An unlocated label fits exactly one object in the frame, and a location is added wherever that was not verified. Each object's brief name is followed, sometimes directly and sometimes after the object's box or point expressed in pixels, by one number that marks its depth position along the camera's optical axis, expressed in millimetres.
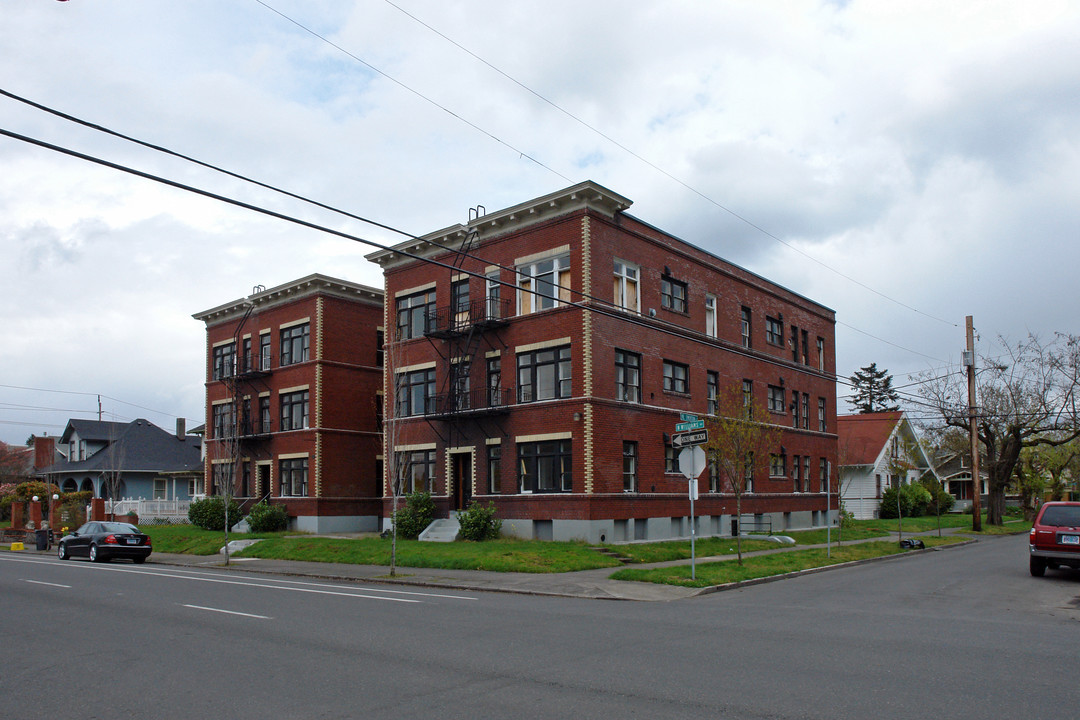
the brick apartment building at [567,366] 28750
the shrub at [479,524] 29594
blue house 56750
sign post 19125
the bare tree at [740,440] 22719
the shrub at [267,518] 38375
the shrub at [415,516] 32000
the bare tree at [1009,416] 41844
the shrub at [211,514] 39781
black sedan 29516
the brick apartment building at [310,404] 39125
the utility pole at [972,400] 38938
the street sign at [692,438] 19083
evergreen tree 96562
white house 54688
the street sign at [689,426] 19641
